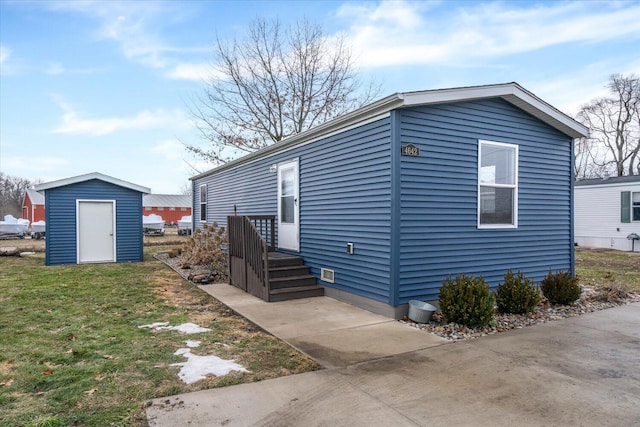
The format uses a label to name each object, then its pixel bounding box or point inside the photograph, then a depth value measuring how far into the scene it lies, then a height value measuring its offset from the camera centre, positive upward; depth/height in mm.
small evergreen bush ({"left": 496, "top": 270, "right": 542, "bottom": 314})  5363 -1192
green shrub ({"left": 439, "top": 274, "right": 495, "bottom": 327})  4734 -1138
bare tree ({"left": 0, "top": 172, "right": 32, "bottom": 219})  44031 +1888
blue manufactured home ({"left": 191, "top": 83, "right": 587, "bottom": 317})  5383 +255
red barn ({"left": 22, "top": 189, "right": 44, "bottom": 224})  33531 +178
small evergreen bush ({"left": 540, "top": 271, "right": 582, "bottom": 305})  5945 -1214
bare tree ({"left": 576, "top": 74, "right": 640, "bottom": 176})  27500 +6246
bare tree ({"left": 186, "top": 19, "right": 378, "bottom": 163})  17391 +5469
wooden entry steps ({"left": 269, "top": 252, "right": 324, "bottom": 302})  6570 -1228
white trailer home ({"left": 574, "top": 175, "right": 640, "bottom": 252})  15266 -98
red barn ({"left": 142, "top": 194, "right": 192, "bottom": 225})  43906 +359
